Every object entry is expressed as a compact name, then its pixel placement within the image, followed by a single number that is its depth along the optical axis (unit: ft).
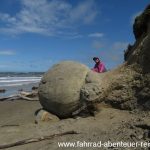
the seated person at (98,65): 15.99
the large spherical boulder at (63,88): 12.50
